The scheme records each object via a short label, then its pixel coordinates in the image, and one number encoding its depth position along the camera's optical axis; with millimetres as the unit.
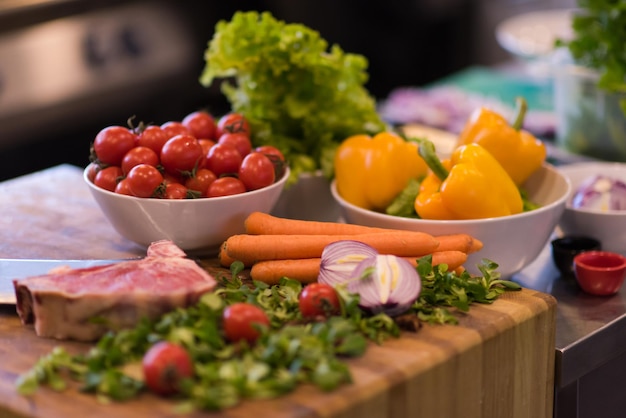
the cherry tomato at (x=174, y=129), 1441
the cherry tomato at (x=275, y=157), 1467
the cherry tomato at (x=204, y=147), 1425
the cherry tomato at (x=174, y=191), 1399
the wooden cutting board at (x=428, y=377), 1172
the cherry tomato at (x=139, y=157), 1399
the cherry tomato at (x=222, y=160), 1425
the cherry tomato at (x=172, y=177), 1416
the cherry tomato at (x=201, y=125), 1500
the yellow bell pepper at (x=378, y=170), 1498
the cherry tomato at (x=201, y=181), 1411
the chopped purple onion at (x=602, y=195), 1557
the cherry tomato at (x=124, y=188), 1399
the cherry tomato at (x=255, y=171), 1421
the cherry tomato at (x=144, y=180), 1382
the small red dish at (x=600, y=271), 1447
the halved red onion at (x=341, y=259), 1313
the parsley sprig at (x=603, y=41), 1730
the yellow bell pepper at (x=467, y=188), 1419
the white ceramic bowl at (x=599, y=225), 1527
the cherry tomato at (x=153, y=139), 1416
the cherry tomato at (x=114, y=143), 1412
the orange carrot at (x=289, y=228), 1404
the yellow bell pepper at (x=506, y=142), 1527
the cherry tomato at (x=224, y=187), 1409
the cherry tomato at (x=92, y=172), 1447
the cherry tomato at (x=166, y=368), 1173
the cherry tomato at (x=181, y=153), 1393
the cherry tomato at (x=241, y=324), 1229
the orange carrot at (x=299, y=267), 1359
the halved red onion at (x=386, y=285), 1276
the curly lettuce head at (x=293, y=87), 1553
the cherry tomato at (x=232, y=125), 1504
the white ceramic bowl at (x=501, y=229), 1411
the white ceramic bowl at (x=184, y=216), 1398
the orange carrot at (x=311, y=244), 1373
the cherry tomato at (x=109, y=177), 1416
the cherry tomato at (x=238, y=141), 1464
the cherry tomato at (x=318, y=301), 1273
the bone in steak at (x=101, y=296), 1257
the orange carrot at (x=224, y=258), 1395
